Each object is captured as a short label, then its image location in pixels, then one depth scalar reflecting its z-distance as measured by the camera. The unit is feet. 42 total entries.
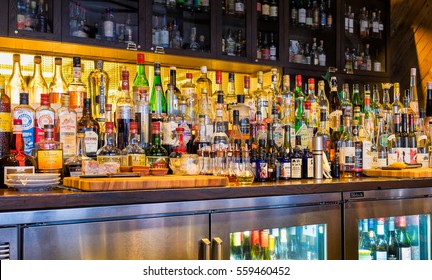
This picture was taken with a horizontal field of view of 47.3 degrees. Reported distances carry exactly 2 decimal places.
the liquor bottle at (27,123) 6.68
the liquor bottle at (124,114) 7.37
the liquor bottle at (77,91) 7.29
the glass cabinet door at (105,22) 8.25
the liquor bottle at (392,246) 7.83
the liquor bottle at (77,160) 6.38
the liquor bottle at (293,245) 6.59
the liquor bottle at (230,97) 8.45
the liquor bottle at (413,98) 10.42
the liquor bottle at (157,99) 8.21
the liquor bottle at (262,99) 8.73
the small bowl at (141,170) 6.10
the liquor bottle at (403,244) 7.85
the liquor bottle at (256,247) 6.14
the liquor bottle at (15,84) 8.02
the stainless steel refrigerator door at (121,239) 4.55
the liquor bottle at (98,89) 7.65
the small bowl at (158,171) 6.20
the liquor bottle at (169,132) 7.59
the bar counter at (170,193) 4.51
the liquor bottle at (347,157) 8.31
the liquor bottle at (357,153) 8.43
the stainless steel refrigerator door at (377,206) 6.82
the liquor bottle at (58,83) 8.16
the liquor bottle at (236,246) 5.90
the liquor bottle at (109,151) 6.57
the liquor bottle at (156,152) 7.13
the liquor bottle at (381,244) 7.52
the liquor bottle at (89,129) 7.04
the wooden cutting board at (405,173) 7.82
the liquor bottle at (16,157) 5.93
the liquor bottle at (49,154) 5.91
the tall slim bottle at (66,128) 6.88
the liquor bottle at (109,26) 8.57
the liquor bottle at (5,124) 6.28
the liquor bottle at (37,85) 8.00
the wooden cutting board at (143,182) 4.94
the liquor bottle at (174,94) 8.29
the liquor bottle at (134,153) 6.85
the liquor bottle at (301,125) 8.28
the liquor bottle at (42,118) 6.76
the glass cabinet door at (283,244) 6.11
